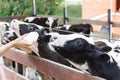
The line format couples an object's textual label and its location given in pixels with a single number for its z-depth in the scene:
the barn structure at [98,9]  4.58
